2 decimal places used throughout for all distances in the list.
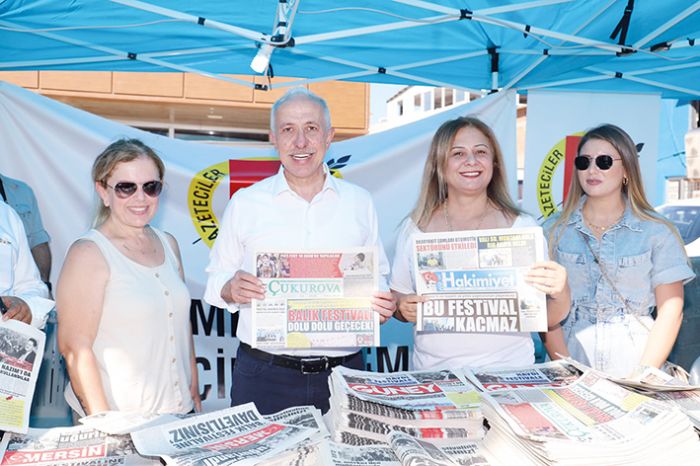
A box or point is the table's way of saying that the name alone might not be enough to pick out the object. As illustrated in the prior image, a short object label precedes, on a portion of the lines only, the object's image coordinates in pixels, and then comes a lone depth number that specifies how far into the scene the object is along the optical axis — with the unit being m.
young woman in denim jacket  2.71
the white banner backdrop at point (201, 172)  4.42
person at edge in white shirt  2.01
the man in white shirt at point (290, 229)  2.49
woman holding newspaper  2.34
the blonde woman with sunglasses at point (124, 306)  2.22
